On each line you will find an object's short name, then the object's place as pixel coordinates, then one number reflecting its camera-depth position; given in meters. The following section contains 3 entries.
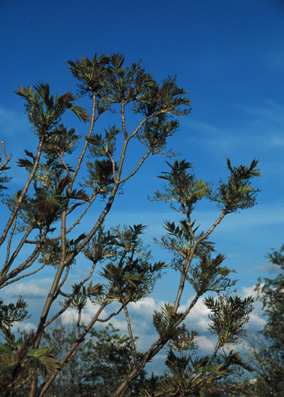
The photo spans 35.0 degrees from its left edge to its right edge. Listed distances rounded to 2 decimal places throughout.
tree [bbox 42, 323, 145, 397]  12.12
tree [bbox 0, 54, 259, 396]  9.36
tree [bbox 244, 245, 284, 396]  11.02
